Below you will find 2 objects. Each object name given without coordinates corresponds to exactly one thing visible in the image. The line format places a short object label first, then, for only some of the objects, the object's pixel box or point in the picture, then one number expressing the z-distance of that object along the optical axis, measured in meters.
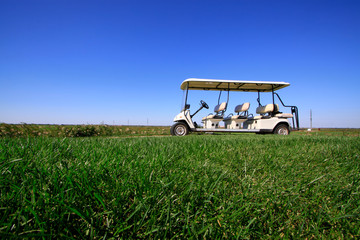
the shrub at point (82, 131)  9.31
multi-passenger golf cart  9.57
